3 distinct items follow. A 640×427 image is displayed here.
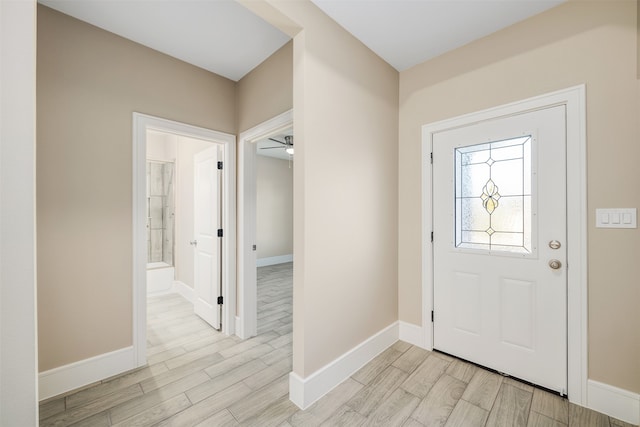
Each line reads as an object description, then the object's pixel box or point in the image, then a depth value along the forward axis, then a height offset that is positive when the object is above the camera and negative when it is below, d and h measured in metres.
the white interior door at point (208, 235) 2.90 -0.26
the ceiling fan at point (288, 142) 4.86 +1.36
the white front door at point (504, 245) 1.85 -0.26
